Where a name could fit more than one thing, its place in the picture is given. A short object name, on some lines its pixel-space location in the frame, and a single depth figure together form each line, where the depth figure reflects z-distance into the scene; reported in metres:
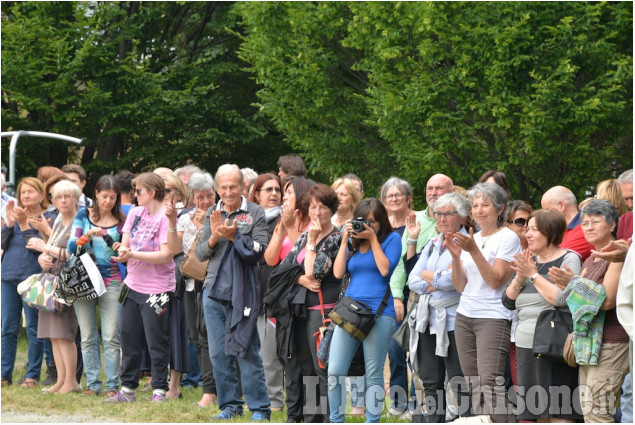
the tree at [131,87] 31.84
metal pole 29.05
